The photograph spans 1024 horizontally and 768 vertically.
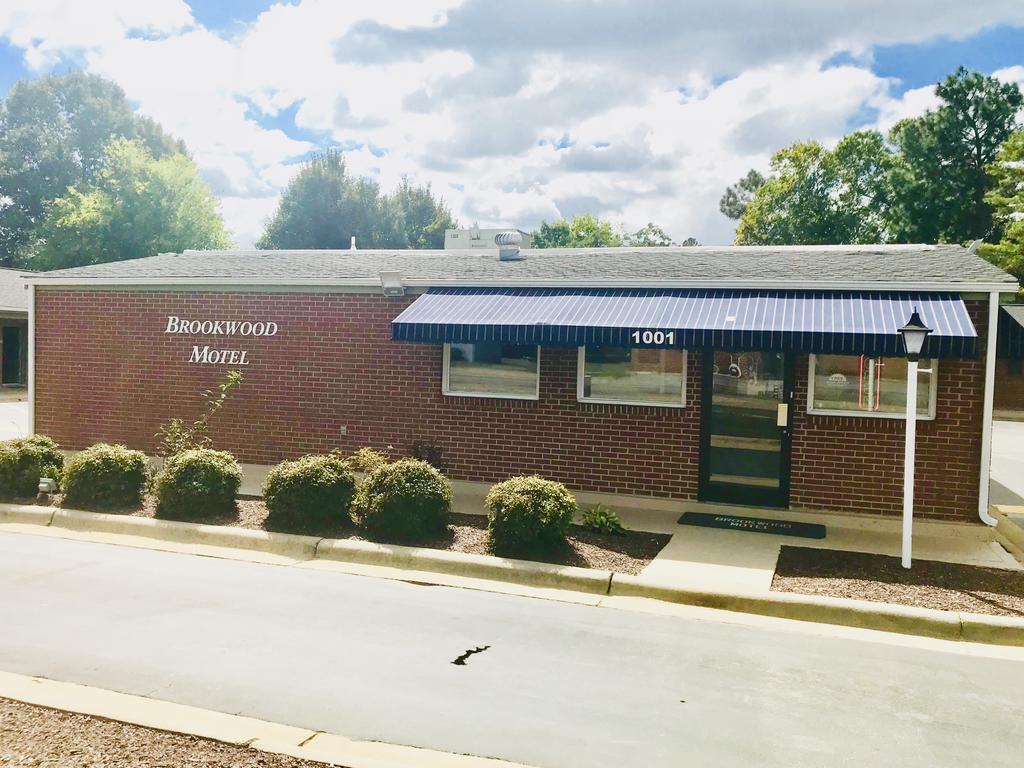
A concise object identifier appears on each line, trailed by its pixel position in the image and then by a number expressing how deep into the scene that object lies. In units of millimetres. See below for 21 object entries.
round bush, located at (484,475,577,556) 8492
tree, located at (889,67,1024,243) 38562
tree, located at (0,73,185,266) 57469
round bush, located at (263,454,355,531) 9406
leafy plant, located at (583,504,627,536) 9625
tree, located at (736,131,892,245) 47125
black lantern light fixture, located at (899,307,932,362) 8352
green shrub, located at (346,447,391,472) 10922
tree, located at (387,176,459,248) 61625
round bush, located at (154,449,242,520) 9867
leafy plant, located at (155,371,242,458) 12383
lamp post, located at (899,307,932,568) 8367
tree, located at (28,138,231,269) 45219
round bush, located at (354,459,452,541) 9055
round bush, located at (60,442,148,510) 10258
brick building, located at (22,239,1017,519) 10078
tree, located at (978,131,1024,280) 30250
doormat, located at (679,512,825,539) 10047
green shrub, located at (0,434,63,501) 10820
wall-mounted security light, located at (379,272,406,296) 12242
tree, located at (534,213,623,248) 85312
